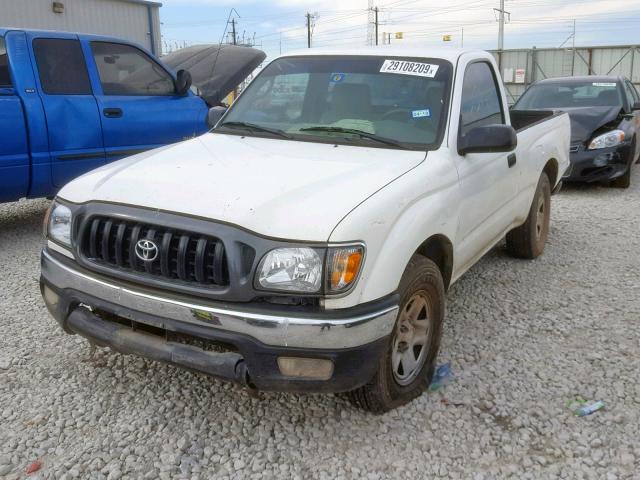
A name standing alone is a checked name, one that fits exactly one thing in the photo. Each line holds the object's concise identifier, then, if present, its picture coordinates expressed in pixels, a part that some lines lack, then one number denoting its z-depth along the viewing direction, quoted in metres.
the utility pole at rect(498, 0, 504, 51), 41.35
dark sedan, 8.09
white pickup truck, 2.45
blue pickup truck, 5.53
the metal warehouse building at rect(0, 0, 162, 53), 16.08
